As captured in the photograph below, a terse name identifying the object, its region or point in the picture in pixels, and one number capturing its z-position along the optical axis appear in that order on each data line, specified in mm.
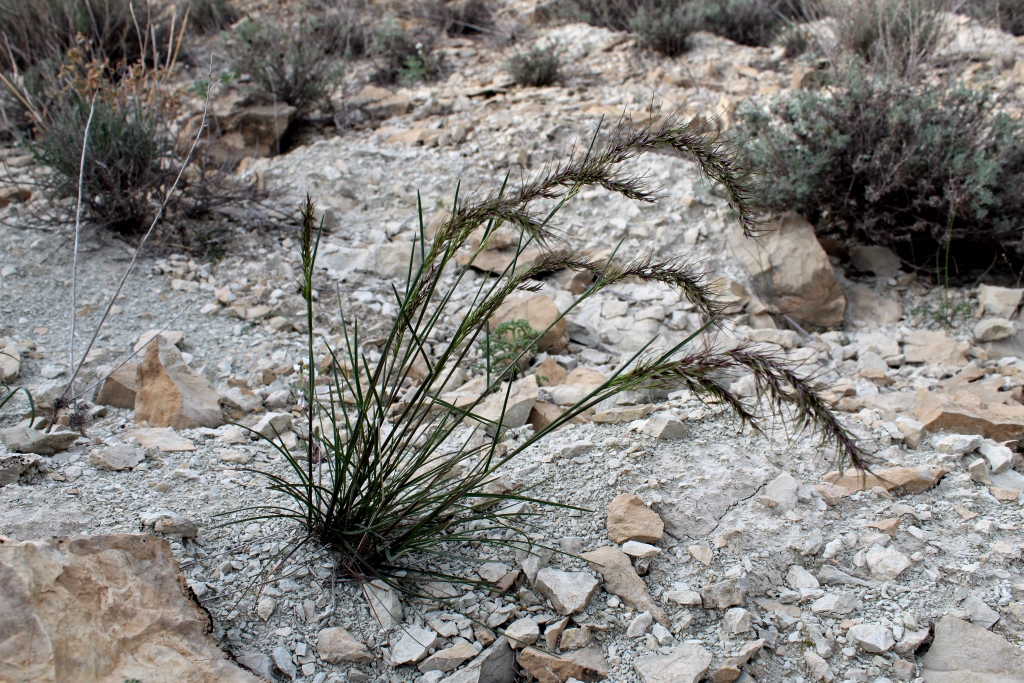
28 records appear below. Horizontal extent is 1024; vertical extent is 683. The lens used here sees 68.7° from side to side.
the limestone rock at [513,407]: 2410
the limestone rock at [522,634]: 1630
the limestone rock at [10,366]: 2662
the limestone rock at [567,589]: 1678
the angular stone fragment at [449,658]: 1562
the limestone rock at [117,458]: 1978
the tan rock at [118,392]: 2588
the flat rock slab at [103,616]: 1265
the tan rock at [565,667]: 1571
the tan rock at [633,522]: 1843
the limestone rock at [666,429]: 2238
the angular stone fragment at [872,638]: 1607
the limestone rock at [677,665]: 1529
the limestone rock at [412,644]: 1577
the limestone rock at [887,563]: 1770
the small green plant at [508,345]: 2936
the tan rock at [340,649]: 1554
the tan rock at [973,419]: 2256
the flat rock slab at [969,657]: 1528
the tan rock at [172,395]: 2408
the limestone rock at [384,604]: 1645
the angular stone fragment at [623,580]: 1706
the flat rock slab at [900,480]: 2014
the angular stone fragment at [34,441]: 1961
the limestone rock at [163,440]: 2150
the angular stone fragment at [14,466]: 1817
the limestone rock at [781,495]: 1947
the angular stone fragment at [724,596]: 1705
